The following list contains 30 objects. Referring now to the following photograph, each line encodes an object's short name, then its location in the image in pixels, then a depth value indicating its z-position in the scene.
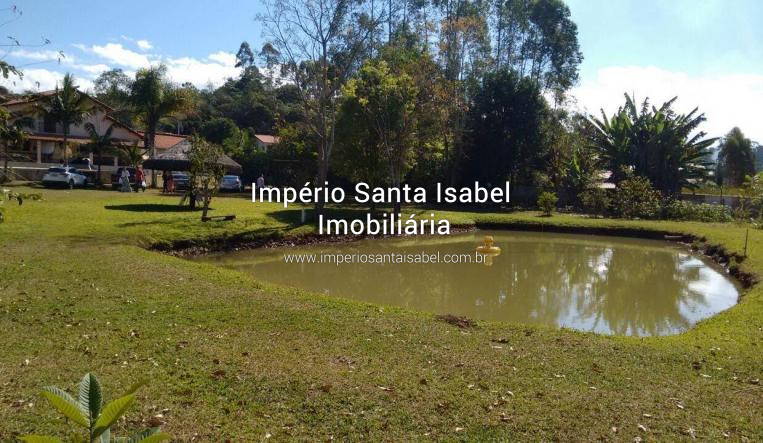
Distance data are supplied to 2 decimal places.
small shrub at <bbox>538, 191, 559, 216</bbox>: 29.65
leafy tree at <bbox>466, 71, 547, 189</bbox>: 36.56
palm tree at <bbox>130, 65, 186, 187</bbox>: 36.62
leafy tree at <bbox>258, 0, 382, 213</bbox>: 22.89
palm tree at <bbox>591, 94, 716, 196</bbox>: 33.38
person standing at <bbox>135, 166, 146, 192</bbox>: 31.80
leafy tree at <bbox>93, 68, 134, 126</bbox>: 40.53
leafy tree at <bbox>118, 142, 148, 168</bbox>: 34.72
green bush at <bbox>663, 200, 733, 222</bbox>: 29.02
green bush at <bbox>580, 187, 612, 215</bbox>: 30.56
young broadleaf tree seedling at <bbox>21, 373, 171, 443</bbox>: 1.82
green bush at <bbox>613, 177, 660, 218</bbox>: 29.44
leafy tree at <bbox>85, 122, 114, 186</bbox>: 33.66
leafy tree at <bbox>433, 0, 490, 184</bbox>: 35.44
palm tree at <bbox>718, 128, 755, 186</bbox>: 47.56
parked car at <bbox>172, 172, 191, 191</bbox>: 34.51
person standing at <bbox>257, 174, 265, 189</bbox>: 37.44
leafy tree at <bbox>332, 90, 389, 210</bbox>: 25.58
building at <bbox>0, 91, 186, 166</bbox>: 35.78
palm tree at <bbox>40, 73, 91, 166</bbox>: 31.97
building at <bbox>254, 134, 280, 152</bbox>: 57.25
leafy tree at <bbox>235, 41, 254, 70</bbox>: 84.50
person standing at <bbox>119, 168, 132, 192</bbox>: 30.30
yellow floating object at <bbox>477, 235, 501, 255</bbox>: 18.62
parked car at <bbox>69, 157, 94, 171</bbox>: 36.10
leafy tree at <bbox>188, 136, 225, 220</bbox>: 19.98
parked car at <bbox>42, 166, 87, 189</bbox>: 29.36
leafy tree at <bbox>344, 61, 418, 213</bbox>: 25.31
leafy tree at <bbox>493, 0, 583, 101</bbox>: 42.12
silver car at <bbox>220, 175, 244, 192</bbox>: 38.84
